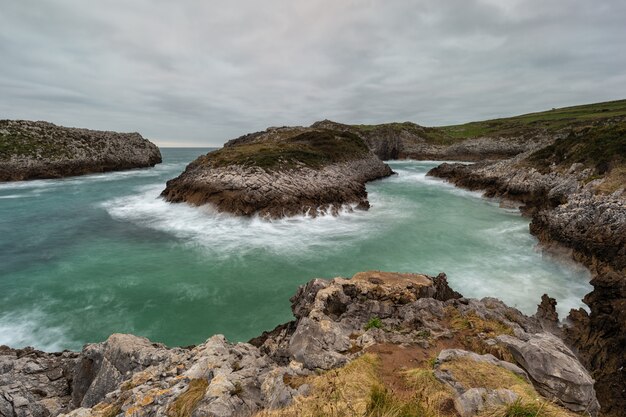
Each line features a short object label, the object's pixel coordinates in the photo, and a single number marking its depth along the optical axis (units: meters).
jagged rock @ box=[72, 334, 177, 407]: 6.58
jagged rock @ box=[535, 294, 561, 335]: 10.93
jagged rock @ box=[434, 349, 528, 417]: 4.26
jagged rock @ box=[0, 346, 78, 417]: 6.46
